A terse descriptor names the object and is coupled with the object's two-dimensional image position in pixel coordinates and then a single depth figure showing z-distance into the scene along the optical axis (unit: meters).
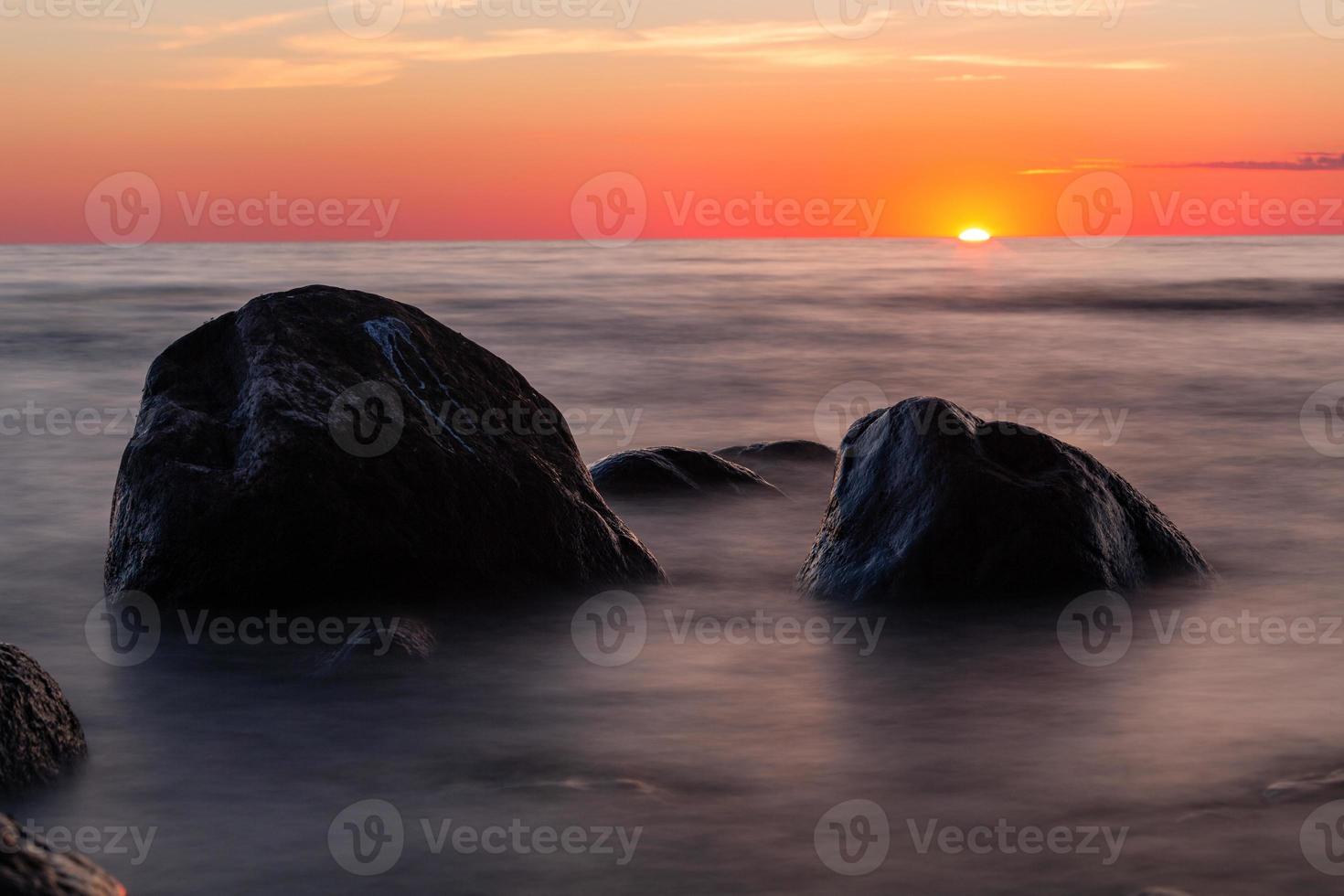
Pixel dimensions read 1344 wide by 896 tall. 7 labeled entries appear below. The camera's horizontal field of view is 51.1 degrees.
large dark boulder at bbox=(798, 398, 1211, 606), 5.55
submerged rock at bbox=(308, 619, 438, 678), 4.85
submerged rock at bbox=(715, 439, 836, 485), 8.74
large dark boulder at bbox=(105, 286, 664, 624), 5.30
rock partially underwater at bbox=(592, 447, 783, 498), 7.84
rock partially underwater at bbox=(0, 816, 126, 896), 2.30
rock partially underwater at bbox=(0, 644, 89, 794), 3.71
